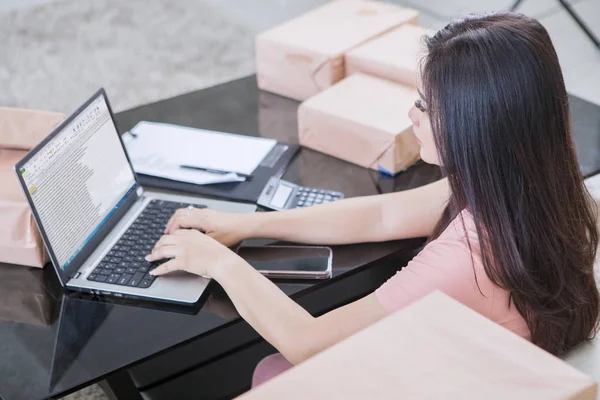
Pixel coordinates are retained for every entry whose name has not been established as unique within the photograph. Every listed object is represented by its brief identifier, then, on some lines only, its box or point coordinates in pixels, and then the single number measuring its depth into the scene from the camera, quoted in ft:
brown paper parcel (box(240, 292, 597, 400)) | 4.42
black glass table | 6.69
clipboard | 7.87
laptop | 6.94
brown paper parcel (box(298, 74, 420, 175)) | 7.95
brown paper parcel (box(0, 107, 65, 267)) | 7.08
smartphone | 7.10
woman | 6.23
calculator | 7.72
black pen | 8.04
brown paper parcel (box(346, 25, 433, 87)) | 8.45
